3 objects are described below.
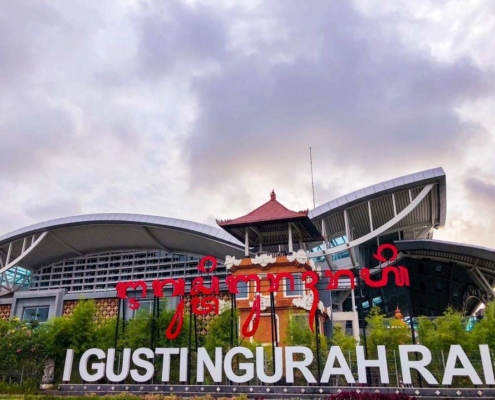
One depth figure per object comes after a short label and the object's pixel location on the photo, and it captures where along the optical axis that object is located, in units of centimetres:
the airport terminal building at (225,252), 4369
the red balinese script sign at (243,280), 2505
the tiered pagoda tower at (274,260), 3528
